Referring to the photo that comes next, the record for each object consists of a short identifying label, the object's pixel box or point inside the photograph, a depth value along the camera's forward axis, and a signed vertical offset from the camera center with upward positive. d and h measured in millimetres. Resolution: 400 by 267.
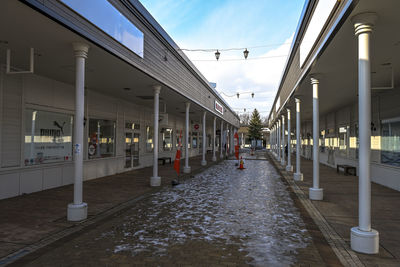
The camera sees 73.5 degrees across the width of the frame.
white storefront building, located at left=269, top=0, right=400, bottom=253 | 3846 +1750
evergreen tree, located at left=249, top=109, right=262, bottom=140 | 51962 +2241
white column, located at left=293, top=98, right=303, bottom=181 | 9820 -438
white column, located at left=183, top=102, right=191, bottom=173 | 12727 -1294
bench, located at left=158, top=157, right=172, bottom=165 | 16516 -1200
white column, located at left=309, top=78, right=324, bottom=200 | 7105 -246
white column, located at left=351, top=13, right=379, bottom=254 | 3805 +226
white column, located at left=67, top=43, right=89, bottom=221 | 5172 +22
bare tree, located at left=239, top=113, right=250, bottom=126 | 88469 +7687
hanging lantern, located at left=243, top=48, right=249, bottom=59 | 10854 +3561
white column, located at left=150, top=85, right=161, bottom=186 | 9117 +25
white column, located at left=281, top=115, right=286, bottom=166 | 16844 -1197
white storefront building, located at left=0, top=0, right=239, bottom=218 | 4844 +1832
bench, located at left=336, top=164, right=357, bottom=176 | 12133 -1317
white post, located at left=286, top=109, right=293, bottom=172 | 13328 -1308
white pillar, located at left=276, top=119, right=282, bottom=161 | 19902 -141
